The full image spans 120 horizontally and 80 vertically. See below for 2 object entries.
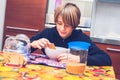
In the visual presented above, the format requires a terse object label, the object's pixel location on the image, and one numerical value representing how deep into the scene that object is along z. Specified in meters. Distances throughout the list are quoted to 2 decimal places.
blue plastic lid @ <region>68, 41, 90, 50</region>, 1.20
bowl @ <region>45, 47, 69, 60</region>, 1.37
